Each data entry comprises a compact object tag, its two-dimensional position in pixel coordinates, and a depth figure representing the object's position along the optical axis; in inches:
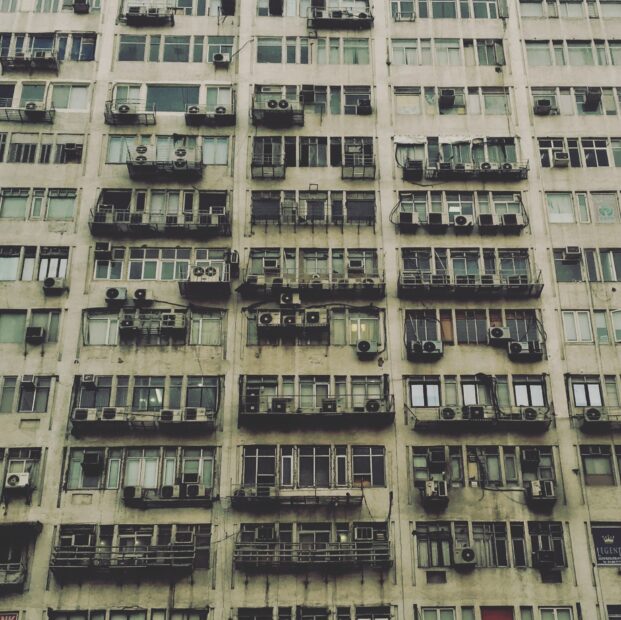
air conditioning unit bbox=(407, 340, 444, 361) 1279.5
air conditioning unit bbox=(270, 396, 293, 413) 1237.1
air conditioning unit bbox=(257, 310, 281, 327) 1295.5
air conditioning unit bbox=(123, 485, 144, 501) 1187.9
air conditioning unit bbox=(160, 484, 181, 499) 1192.8
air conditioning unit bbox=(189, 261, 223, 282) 1314.0
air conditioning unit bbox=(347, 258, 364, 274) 1355.8
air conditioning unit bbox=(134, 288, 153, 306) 1316.4
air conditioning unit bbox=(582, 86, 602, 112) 1483.8
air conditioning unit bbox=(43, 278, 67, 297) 1314.0
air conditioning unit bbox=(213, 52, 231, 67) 1501.0
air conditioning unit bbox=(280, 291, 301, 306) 1320.1
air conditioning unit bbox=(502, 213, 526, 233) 1380.4
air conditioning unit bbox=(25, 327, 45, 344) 1277.1
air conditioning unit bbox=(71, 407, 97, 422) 1221.7
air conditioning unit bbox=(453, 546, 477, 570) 1161.4
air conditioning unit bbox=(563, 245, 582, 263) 1363.2
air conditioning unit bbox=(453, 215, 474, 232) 1380.4
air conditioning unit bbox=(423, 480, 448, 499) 1184.8
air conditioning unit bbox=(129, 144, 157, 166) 1401.2
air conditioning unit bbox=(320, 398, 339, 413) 1241.4
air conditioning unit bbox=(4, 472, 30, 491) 1180.5
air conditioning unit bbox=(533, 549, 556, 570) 1155.3
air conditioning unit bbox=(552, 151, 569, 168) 1437.0
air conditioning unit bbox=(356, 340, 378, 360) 1289.4
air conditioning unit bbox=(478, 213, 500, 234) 1380.4
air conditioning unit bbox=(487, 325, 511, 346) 1294.3
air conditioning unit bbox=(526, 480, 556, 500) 1190.3
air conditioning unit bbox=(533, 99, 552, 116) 1475.1
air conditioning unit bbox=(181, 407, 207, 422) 1227.1
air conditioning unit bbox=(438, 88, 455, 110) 1482.5
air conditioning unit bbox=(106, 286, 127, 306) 1310.3
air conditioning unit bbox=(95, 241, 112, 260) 1349.7
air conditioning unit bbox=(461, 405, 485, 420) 1241.4
